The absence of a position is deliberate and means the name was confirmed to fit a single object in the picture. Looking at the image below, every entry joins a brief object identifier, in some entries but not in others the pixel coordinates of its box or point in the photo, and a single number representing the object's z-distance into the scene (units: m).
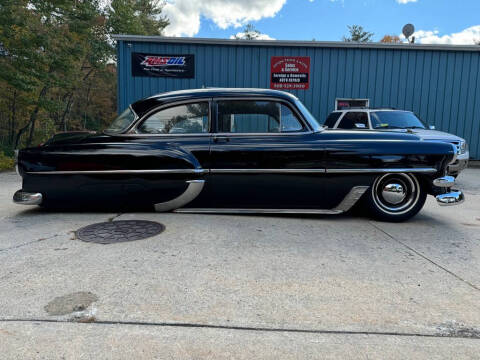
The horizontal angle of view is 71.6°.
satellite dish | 13.31
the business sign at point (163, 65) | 10.95
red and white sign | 11.20
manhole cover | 3.24
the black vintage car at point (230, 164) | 3.94
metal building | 11.00
